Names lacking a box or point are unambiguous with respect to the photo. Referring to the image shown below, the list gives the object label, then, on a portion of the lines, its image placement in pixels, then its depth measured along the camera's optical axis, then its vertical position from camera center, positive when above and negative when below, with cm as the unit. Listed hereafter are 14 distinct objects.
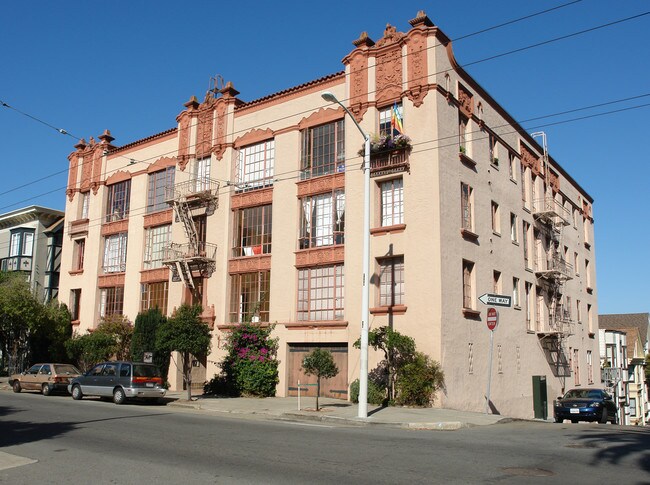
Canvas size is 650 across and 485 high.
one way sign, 1973 +155
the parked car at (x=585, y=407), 2278 -219
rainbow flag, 2434 +890
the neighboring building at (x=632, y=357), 4884 -73
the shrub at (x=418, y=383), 2145 -130
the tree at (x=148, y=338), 3085 +15
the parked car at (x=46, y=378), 2691 -173
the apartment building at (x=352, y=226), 2378 +555
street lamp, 1798 +112
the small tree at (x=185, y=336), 2448 +23
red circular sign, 1927 +88
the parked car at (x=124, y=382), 2283 -156
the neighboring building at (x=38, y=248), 4412 +666
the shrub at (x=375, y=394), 2197 -175
